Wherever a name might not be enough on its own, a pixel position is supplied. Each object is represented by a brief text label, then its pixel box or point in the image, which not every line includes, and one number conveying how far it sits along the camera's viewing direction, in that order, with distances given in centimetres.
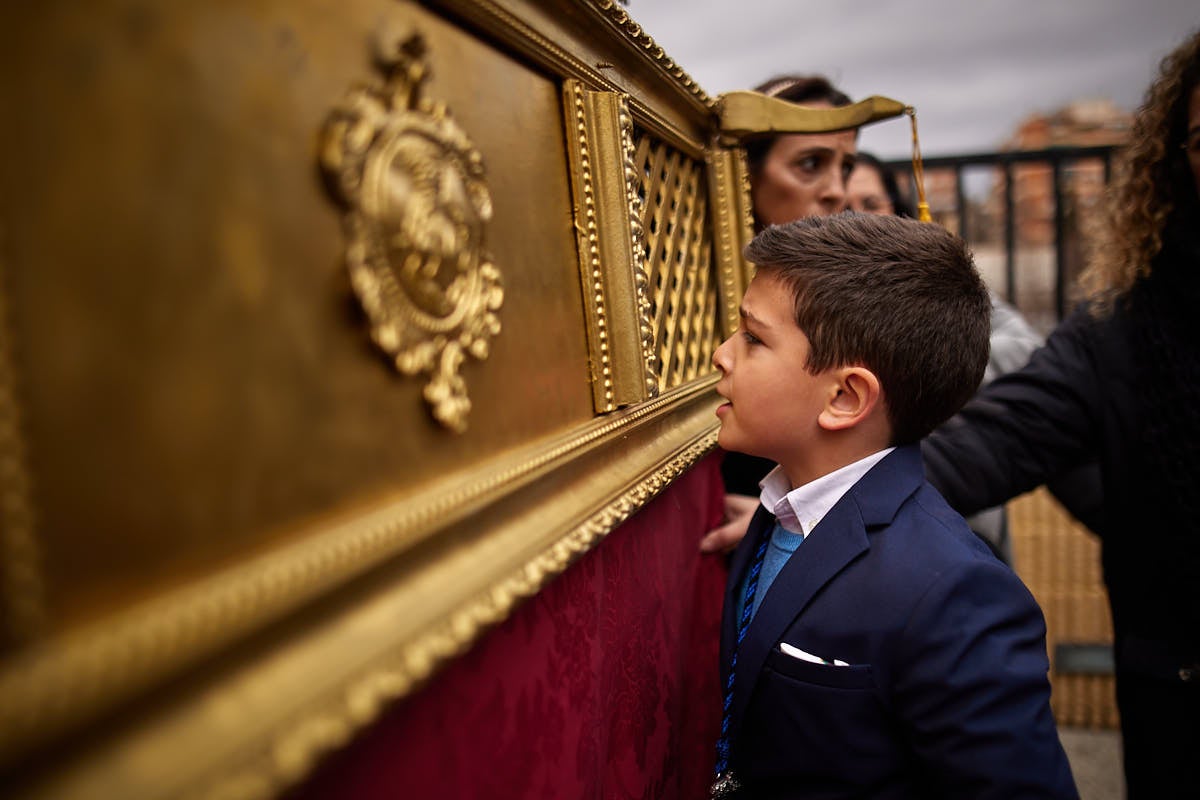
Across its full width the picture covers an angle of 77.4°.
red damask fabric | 49
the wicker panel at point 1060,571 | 278
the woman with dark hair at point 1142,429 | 125
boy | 76
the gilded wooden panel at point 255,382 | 28
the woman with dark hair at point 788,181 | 143
